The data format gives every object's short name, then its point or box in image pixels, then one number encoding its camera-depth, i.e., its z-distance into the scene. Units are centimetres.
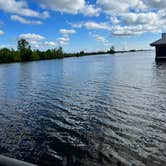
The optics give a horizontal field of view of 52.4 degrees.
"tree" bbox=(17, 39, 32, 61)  7812
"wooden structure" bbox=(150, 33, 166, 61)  3257
